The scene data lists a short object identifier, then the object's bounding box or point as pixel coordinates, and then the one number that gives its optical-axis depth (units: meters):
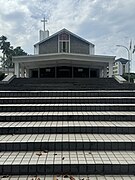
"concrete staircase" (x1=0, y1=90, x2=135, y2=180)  3.52
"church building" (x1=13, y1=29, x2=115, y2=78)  21.80
